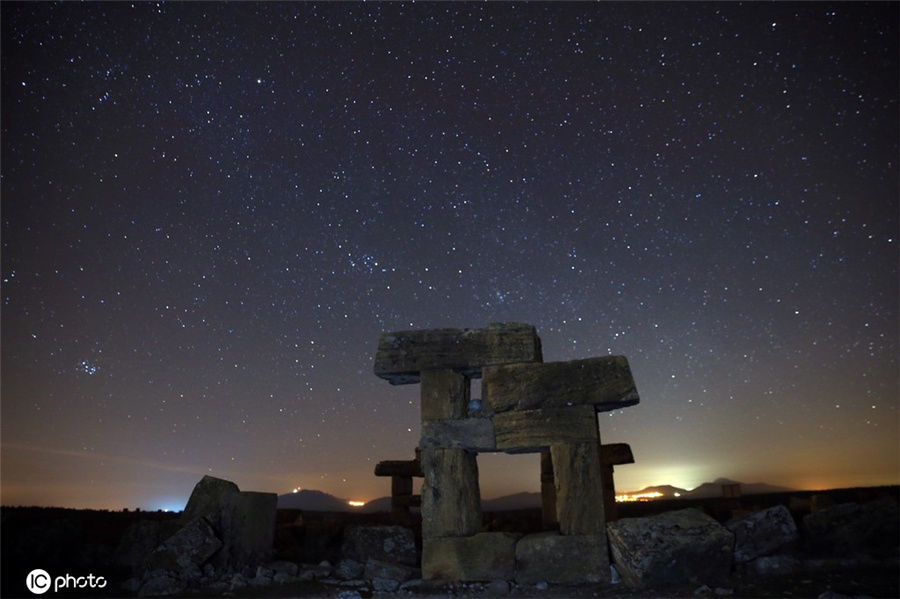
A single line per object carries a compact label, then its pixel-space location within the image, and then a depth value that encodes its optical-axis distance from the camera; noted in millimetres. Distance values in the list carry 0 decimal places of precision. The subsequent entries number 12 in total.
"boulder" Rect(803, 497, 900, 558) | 7285
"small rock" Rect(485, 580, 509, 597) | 6746
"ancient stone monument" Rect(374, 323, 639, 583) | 7270
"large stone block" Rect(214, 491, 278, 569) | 8445
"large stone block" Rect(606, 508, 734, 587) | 6375
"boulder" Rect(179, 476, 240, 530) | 8906
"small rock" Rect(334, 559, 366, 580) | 8078
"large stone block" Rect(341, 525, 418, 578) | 9398
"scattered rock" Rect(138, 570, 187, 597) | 6977
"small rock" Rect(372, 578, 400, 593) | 7078
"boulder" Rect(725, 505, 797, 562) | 7289
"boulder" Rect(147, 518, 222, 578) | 7734
